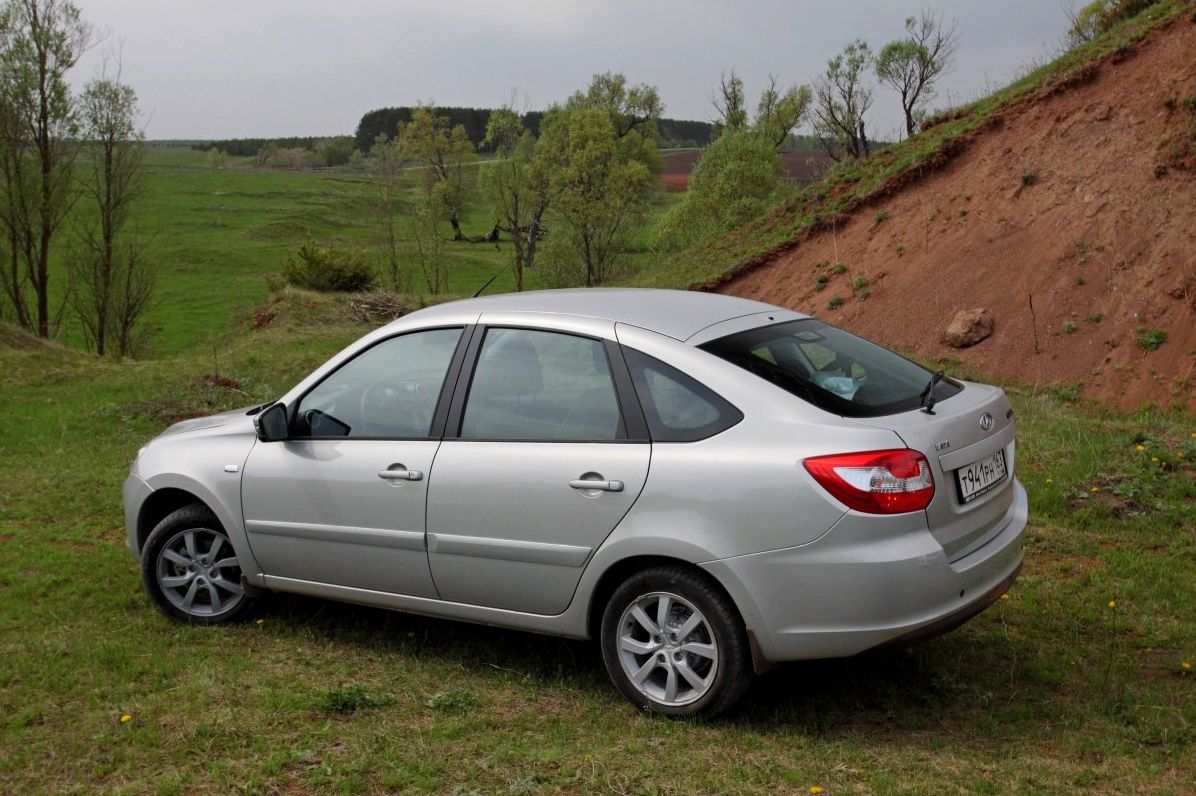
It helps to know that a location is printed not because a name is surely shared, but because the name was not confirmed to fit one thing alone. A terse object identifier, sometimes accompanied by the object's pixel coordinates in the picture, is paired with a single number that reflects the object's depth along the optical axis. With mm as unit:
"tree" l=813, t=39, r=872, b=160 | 41875
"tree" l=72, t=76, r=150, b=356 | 33250
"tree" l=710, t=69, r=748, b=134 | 61625
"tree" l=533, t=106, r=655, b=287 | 49656
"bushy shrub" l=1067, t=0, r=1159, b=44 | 20933
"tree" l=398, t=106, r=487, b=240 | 66938
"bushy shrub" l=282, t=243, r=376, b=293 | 28406
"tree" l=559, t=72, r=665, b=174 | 77312
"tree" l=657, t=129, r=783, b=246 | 41750
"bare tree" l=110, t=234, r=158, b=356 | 38844
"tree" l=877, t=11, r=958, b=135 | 32688
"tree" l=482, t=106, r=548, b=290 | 54469
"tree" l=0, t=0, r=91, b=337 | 29453
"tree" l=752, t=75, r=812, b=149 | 61844
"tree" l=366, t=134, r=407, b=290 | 51750
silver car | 3701
